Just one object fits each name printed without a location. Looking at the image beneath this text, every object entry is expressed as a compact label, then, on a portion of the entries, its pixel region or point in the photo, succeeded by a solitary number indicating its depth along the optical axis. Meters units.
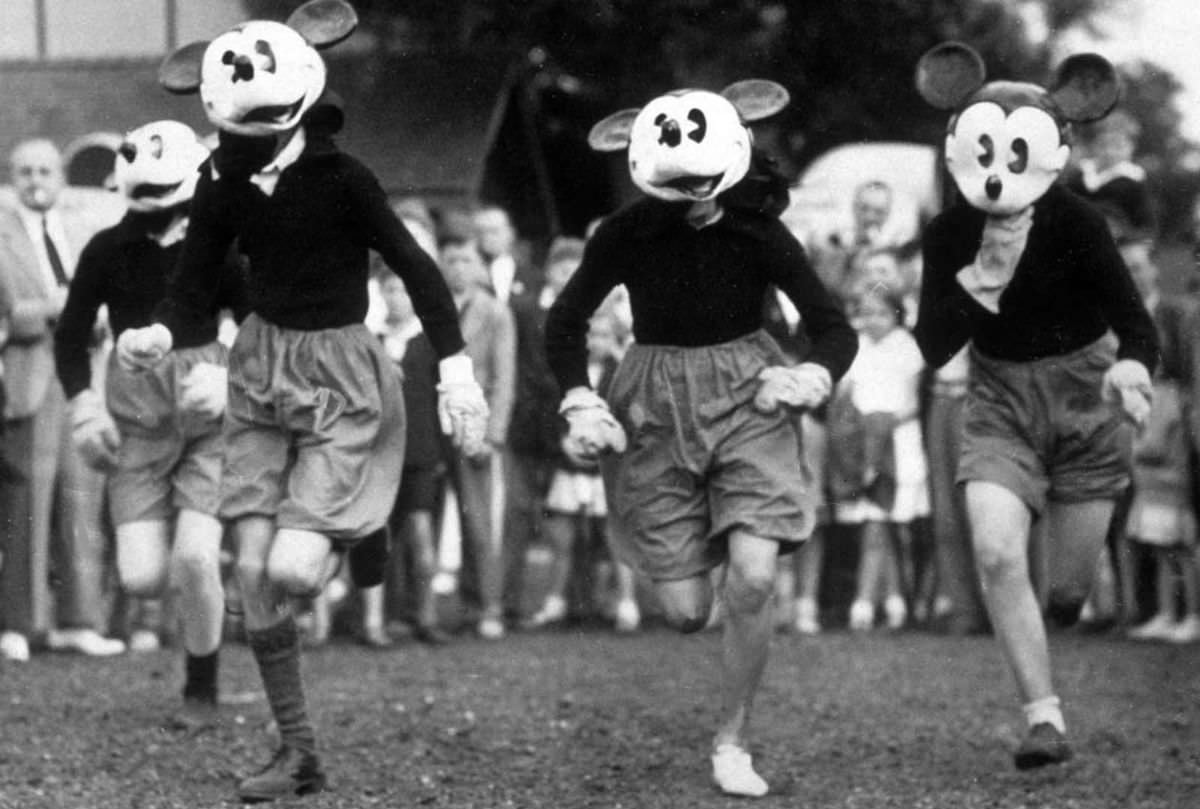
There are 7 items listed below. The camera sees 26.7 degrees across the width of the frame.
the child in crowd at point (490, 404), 12.46
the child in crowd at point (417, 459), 12.25
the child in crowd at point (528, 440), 12.87
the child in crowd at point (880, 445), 12.71
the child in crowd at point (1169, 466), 12.13
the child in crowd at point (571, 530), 12.86
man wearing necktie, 11.54
